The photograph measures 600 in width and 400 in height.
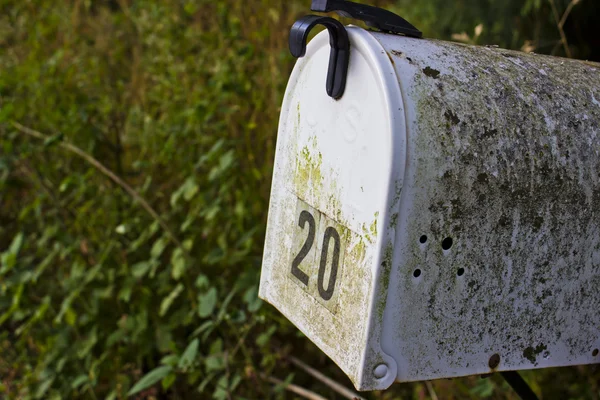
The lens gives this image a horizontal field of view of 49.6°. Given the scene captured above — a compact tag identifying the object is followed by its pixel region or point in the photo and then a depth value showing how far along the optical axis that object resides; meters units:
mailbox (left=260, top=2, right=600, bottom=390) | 1.01
